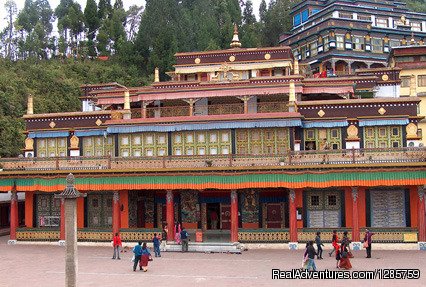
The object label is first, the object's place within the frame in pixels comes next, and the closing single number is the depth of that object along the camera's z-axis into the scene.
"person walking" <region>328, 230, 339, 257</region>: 25.03
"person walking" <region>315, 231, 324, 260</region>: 25.63
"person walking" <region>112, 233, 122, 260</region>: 26.78
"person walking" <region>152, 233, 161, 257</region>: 27.70
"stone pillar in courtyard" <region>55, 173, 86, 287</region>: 17.56
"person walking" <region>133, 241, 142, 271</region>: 23.38
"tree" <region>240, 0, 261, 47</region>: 70.94
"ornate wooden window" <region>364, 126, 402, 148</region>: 33.16
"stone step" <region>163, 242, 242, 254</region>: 29.53
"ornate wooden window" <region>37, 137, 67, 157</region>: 37.62
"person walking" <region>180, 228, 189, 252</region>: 29.48
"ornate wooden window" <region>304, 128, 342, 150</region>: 33.81
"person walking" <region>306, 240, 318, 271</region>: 21.23
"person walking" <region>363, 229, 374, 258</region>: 25.73
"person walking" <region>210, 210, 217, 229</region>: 34.56
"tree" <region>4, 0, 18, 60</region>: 79.78
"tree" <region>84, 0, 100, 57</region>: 80.06
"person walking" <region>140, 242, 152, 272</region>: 23.44
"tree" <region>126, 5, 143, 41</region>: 95.56
